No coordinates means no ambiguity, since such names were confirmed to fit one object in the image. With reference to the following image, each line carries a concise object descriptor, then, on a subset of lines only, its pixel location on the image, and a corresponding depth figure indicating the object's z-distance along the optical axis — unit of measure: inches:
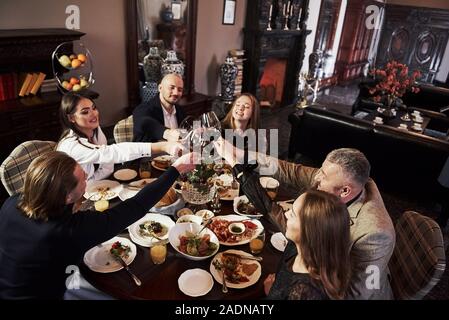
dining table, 52.3
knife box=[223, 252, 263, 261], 60.3
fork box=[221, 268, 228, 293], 53.7
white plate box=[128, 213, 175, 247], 62.2
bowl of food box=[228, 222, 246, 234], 66.8
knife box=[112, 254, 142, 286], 53.6
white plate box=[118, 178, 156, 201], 74.2
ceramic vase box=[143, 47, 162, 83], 160.7
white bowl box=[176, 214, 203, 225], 67.9
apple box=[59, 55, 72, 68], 123.3
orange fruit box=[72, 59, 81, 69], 124.8
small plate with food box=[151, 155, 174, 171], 90.4
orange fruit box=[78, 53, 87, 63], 126.1
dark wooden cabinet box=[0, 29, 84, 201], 114.5
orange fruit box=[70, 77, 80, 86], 129.5
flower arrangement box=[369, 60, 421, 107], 187.3
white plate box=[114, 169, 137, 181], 83.0
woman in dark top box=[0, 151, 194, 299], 49.0
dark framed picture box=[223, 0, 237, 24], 196.1
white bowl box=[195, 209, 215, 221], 70.8
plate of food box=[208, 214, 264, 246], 65.1
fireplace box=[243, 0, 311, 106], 213.5
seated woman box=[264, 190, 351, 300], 46.3
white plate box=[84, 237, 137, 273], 56.1
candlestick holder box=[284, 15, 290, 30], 231.9
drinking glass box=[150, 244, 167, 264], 57.7
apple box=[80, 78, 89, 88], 129.9
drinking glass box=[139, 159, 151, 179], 84.0
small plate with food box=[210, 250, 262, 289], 55.6
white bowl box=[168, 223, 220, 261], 59.2
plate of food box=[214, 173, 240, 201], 78.8
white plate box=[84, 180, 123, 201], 73.7
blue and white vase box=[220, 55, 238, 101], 203.2
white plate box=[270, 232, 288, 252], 63.6
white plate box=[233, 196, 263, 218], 71.7
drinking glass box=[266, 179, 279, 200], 78.2
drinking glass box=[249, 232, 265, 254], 61.9
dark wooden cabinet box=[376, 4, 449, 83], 318.0
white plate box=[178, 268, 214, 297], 52.9
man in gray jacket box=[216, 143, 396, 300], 53.1
